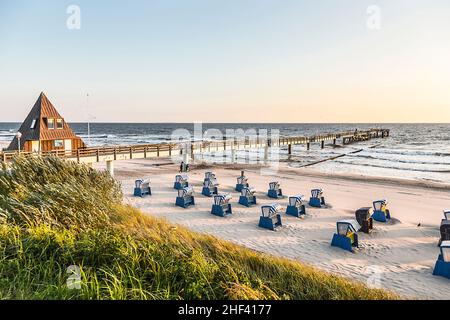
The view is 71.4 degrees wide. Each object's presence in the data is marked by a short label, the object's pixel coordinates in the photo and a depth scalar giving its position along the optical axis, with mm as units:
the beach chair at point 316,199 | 17266
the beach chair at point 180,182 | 19969
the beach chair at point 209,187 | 19206
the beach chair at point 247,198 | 17155
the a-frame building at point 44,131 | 26094
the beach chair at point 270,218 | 13383
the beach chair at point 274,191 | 19342
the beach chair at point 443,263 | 9352
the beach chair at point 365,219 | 13398
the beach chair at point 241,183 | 20642
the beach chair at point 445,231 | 11864
